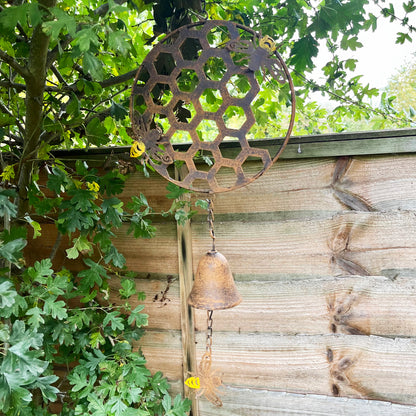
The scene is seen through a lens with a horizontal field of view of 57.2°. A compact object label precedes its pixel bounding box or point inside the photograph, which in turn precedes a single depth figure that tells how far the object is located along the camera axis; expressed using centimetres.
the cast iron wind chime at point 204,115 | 89
